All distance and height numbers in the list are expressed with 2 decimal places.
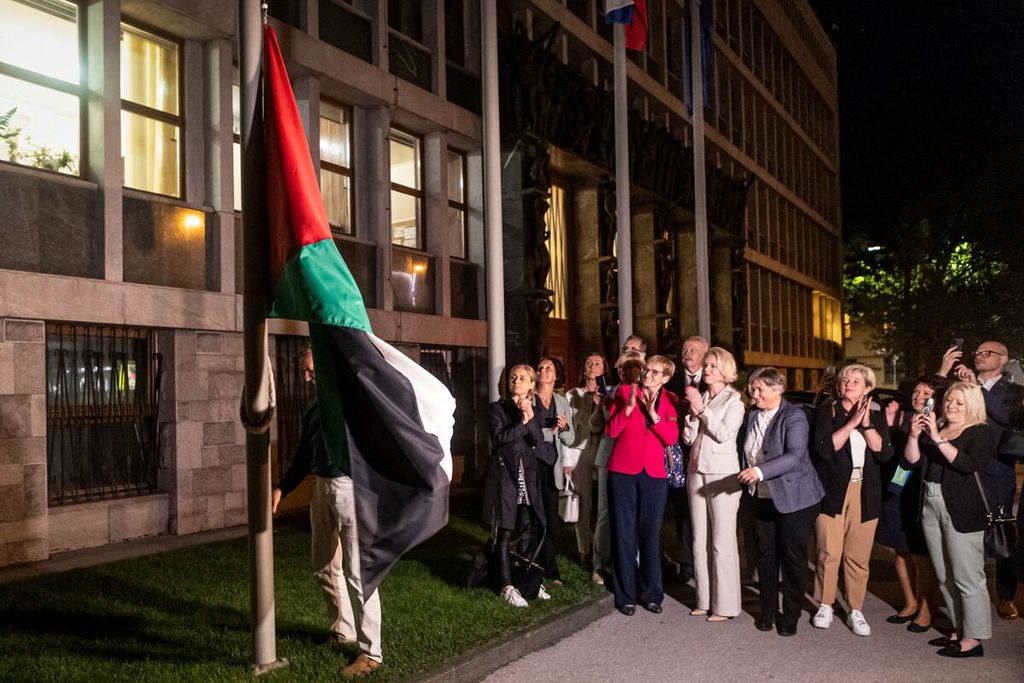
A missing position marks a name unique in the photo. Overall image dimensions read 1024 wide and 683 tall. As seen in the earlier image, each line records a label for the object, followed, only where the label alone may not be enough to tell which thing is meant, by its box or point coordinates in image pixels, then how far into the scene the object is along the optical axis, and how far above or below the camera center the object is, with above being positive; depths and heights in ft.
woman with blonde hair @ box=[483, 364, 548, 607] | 24.93 -3.18
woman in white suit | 24.75 -3.67
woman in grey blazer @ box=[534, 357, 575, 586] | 26.30 -2.94
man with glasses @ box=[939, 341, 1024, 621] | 23.89 -1.72
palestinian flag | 16.05 -0.55
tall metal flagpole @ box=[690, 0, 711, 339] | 55.88 +11.06
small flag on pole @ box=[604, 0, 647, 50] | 45.96 +16.02
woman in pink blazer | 25.67 -3.57
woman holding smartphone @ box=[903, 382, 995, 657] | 21.35 -3.76
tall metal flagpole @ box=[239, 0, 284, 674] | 17.65 +0.97
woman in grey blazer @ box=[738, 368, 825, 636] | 23.39 -3.61
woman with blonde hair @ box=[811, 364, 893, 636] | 23.91 -3.46
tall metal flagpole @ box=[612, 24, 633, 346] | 44.42 +7.03
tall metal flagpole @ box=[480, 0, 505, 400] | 30.96 +4.38
